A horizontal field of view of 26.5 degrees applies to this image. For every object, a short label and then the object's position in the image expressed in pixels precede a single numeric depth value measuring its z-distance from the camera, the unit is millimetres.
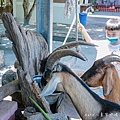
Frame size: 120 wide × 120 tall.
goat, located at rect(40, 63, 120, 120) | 1356
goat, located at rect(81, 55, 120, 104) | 1581
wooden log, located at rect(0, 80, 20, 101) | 1511
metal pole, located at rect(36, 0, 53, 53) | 1861
